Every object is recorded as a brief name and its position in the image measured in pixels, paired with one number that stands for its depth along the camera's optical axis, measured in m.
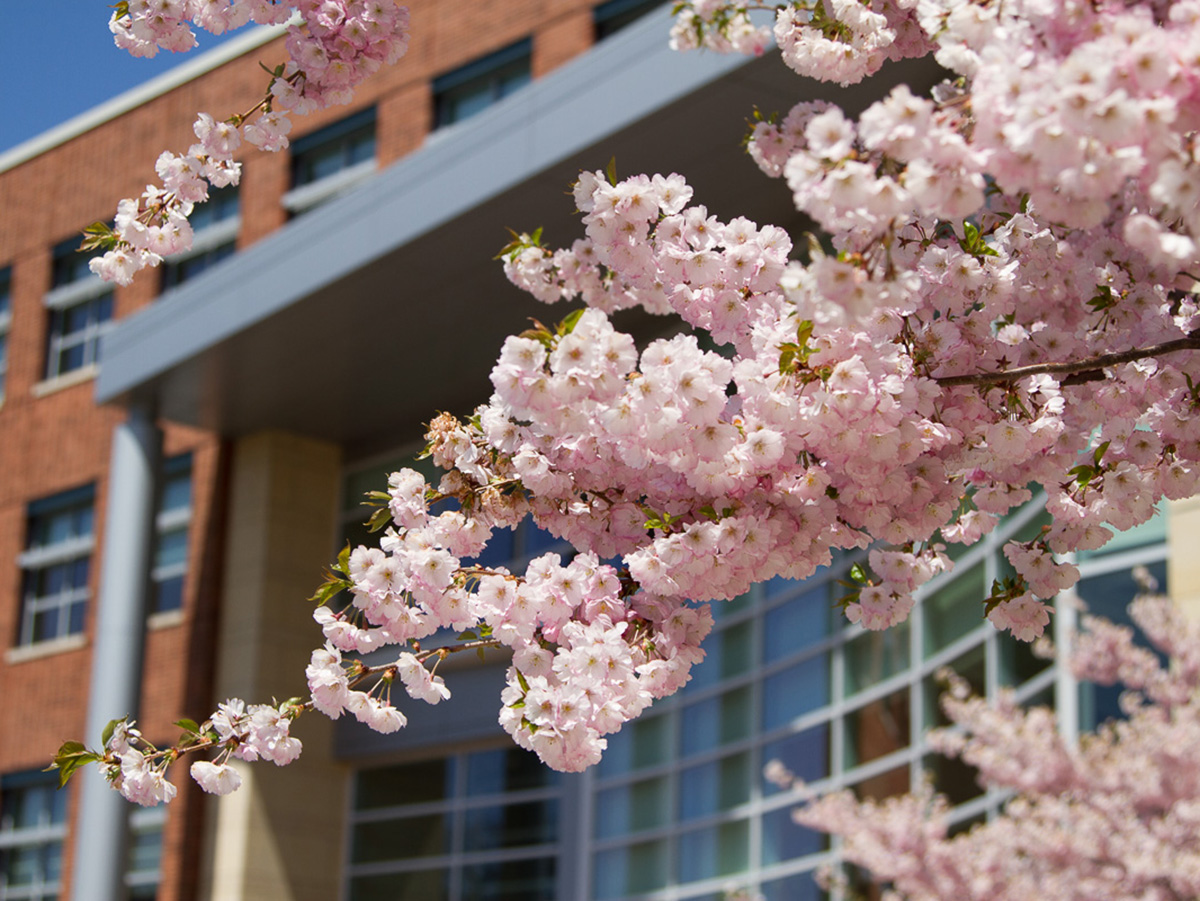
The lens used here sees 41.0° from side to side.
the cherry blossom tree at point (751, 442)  3.72
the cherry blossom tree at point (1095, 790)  10.71
